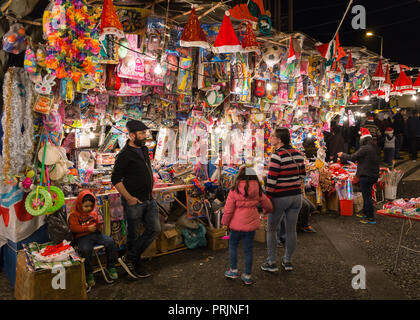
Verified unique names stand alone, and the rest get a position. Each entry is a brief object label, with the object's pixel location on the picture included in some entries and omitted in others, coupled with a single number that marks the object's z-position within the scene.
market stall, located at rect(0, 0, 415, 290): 3.49
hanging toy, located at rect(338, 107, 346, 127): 9.48
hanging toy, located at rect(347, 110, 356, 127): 10.71
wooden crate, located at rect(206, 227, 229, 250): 4.88
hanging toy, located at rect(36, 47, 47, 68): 3.41
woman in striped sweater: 3.84
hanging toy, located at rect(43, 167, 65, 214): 3.62
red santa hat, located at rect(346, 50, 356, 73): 7.11
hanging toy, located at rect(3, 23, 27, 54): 3.32
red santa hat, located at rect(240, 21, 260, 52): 4.51
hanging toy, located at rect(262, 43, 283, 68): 5.80
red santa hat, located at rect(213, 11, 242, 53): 4.16
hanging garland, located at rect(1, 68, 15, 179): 3.41
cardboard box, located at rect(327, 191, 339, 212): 7.21
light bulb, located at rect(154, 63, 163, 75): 4.68
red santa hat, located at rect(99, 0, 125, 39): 3.40
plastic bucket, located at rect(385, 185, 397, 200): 8.12
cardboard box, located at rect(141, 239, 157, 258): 4.48
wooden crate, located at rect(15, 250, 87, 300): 3.01
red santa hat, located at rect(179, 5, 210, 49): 4.04
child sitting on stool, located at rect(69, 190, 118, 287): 3.65
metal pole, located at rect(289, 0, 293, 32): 7.36
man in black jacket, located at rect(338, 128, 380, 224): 6.26
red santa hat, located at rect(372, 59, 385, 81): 7.67
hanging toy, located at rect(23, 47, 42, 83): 3.37
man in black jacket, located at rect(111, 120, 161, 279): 3.67
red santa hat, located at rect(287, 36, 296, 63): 5.51
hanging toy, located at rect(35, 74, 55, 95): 3.51
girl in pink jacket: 3.59
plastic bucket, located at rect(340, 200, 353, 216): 6.89
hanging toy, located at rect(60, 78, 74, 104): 3.71
